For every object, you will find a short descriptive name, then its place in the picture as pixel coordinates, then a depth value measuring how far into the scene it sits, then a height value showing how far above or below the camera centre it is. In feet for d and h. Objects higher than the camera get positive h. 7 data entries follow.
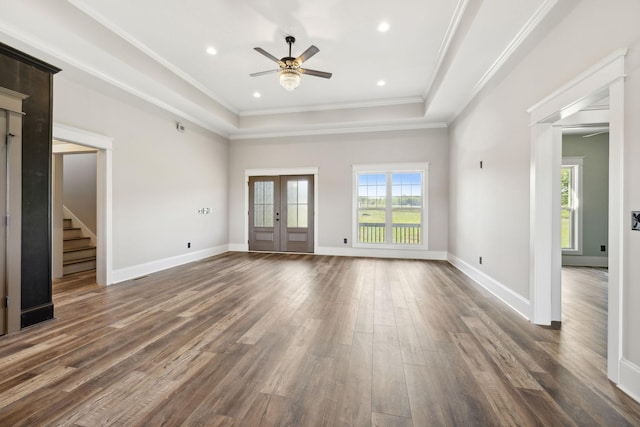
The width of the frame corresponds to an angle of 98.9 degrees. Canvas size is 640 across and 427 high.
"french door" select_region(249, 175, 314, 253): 23.73 -0.15
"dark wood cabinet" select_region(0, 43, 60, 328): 8.87 +1.15
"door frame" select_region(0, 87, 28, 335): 8.46 -0.03
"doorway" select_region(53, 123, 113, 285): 13.99 -0.19
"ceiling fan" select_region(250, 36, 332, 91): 11.99 +6.39
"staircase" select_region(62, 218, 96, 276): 16.78 -2.65
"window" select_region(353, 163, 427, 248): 21.63 +0.56
